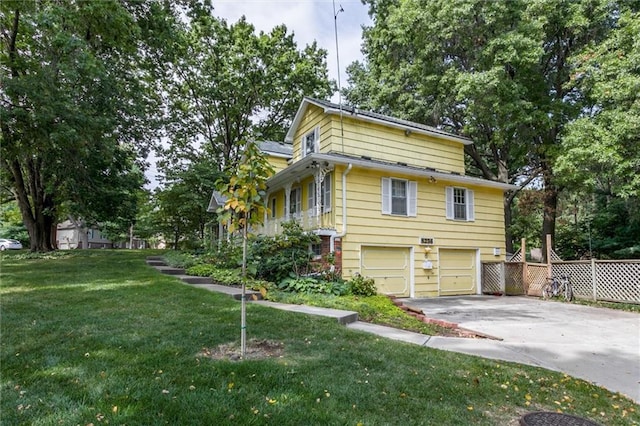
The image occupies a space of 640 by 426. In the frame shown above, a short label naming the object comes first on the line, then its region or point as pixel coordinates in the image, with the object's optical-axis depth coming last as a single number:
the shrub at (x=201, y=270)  10.92
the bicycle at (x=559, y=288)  11.69
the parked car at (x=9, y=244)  30.87
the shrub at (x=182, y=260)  12.67
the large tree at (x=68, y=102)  9.78
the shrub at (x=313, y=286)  9.15
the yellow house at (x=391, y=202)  11.09
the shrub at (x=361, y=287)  9.50
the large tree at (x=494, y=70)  13.79
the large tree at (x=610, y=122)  11.29
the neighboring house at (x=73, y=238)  38.78
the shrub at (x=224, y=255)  11.81
